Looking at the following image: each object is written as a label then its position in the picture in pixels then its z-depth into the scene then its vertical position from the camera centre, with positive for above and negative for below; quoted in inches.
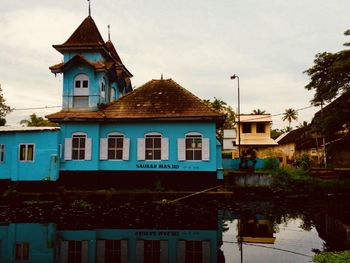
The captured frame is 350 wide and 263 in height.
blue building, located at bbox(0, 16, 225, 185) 749.3 +58.3
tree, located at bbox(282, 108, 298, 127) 2896.2 +408.0
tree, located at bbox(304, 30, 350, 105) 767.8 +205.1
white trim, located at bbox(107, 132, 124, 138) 775.1 +67.0
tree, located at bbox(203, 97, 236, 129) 1829.5 +300.6
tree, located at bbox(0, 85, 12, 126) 1724.9 +276.1
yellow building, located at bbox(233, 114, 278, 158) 1314.0 +120.1
